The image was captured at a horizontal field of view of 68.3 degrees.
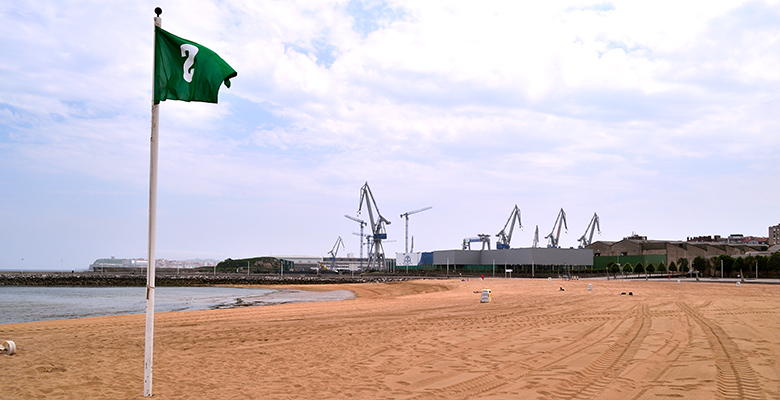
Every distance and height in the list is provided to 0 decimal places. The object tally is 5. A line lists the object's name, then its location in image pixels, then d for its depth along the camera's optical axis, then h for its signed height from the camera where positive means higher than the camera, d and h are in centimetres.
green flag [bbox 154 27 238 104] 834 +249
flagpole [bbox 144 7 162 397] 804 +11
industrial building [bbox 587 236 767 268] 12838 -157
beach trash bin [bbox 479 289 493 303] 2981 -281
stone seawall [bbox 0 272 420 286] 10656 -775
